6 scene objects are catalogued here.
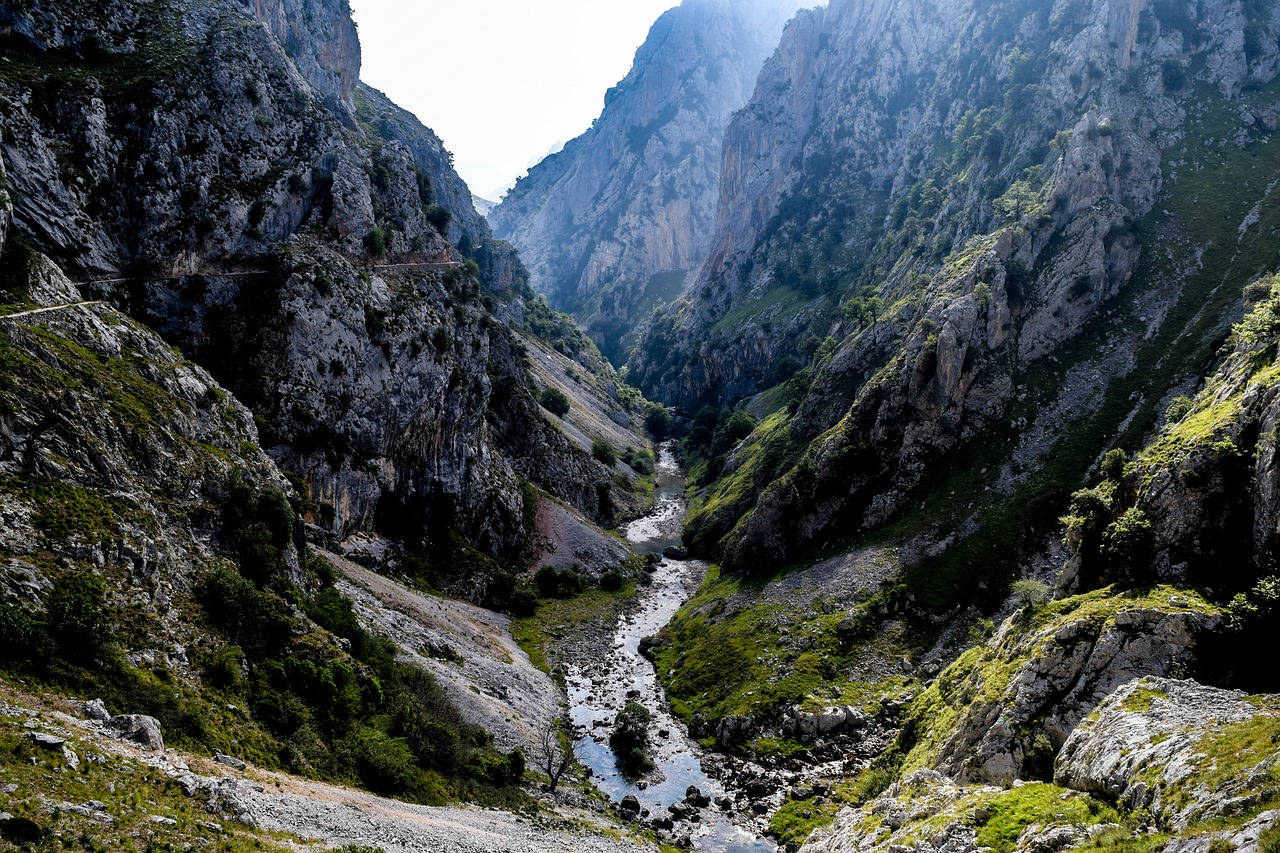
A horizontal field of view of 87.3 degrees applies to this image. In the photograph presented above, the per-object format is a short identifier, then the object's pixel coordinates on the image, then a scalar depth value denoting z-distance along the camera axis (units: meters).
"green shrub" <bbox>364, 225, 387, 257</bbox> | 99.56
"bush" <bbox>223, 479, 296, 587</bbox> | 47.47
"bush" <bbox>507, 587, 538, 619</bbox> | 95.56
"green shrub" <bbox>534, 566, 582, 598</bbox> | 104.94
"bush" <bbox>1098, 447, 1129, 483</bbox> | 53.56
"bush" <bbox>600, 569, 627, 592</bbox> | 110.62
